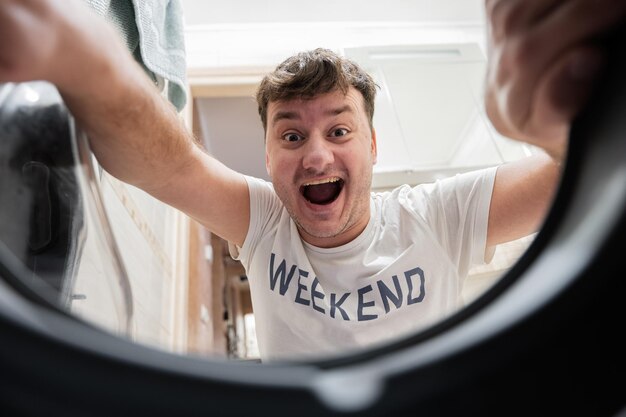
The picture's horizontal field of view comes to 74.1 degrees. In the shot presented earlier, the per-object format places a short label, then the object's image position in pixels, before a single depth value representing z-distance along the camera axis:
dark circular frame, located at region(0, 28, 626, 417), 0.15
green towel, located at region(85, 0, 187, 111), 0.59
